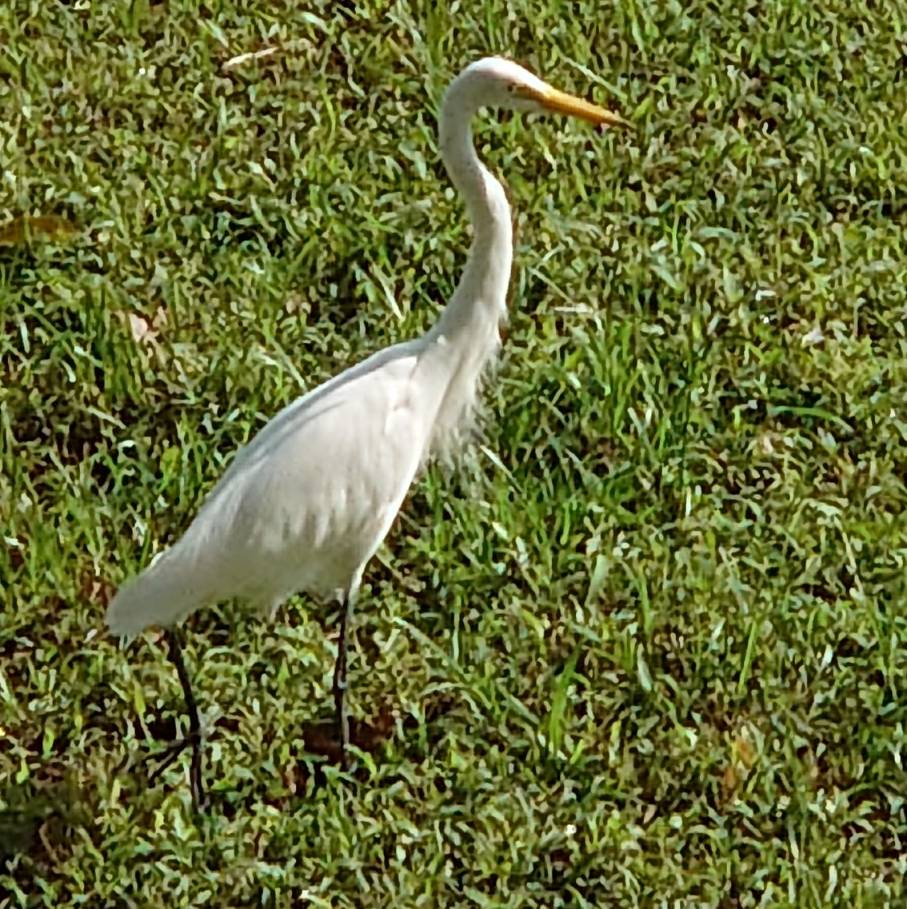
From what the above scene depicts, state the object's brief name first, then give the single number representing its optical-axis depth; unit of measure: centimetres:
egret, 664
